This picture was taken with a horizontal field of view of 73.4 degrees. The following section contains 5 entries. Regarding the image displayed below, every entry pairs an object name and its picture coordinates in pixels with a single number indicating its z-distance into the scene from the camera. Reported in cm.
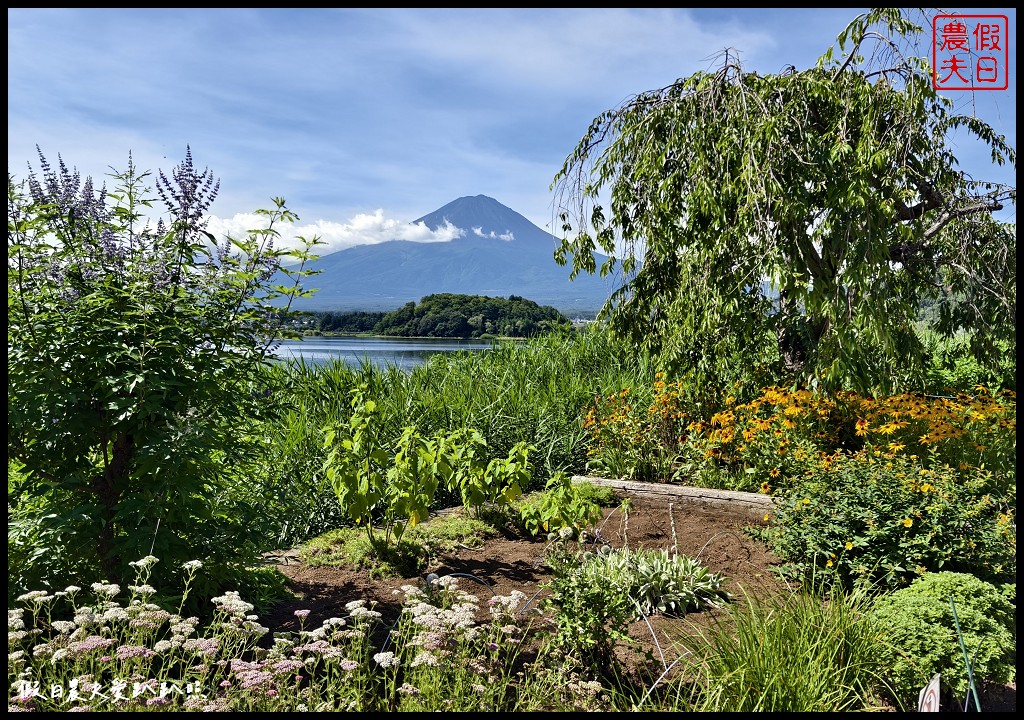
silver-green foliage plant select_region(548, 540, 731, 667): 255
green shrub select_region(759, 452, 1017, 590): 325
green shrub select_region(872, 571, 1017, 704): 251
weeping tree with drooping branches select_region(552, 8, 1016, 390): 482
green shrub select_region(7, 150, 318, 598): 254
